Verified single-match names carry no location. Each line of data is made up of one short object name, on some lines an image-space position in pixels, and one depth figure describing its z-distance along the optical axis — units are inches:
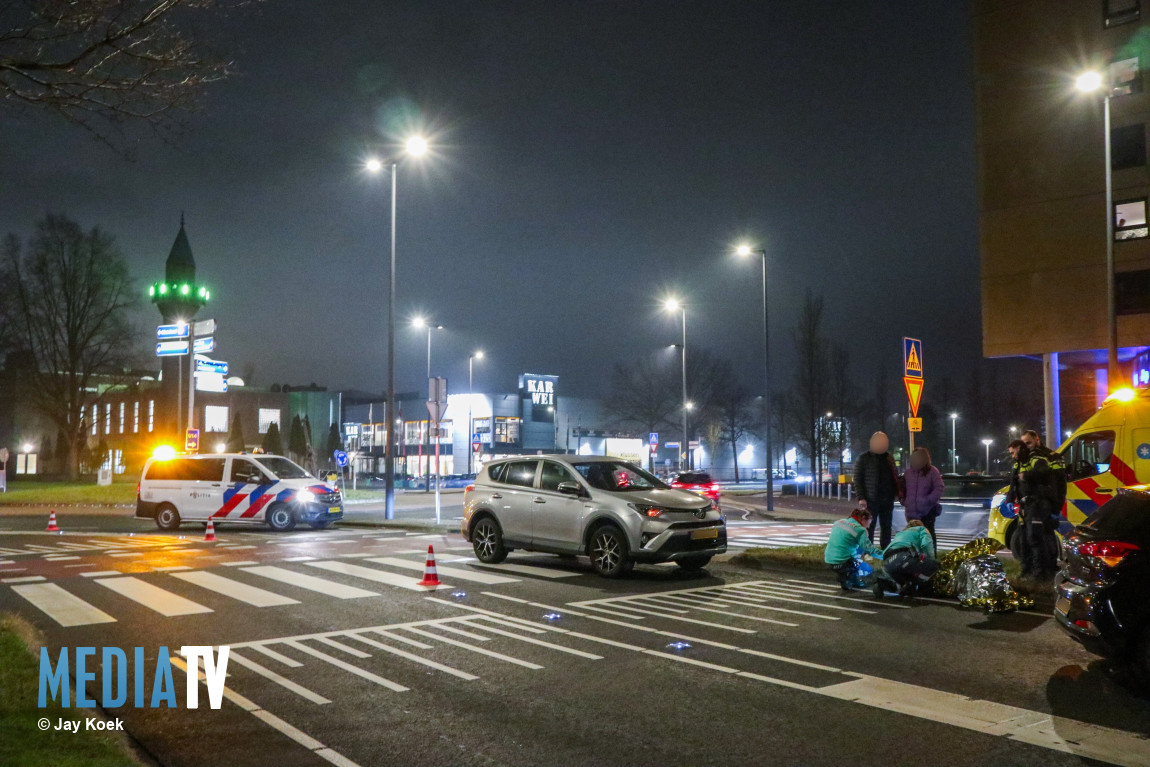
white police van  842.2
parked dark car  248.2
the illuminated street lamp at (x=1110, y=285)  662.8
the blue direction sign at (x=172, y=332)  1792.6
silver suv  471.8
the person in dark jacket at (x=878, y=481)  466.3
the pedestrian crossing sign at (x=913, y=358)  556.7
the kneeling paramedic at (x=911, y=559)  406.9
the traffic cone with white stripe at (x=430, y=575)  452.8
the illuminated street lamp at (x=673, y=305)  1539.1
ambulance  459.5
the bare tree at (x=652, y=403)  2517.2
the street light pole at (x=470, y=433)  3152.1
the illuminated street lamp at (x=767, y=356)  1201.4
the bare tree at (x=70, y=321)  1989.4
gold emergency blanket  376.8
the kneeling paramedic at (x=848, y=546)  430.9
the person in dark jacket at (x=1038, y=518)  409.7
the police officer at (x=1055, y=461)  413.4
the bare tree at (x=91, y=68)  260.2
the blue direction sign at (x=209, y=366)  1561.3
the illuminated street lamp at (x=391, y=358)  989.2
